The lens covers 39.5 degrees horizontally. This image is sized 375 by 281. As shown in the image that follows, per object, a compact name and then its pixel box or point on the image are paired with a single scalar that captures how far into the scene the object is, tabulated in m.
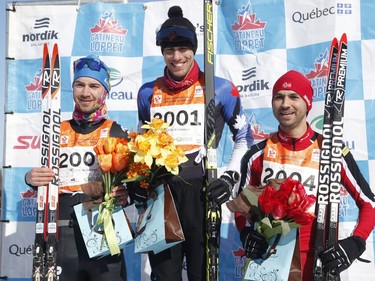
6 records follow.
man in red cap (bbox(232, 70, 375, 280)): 3.00
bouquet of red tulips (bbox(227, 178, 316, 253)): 2.79
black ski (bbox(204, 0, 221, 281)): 3.15
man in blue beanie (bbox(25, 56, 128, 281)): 3.17
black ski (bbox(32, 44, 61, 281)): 3.20
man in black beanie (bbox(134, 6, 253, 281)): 3.16
